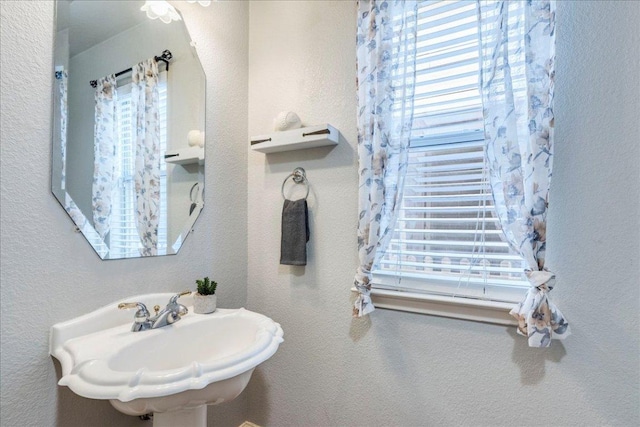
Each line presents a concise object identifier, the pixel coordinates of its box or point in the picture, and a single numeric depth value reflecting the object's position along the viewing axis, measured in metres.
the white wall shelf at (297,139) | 1.37
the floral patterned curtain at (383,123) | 1.26
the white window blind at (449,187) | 1.19
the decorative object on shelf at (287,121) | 1.47
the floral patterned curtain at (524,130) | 1.02
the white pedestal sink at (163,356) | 0.75
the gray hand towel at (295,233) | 1.46
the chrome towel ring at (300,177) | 1.53
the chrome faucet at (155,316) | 1.06
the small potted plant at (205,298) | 1.26
